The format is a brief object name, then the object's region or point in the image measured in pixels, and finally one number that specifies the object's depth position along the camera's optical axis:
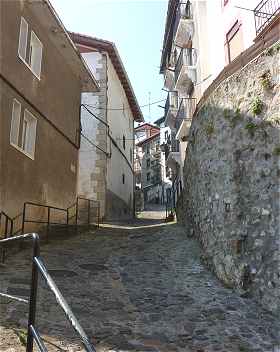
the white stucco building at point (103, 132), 18.67
